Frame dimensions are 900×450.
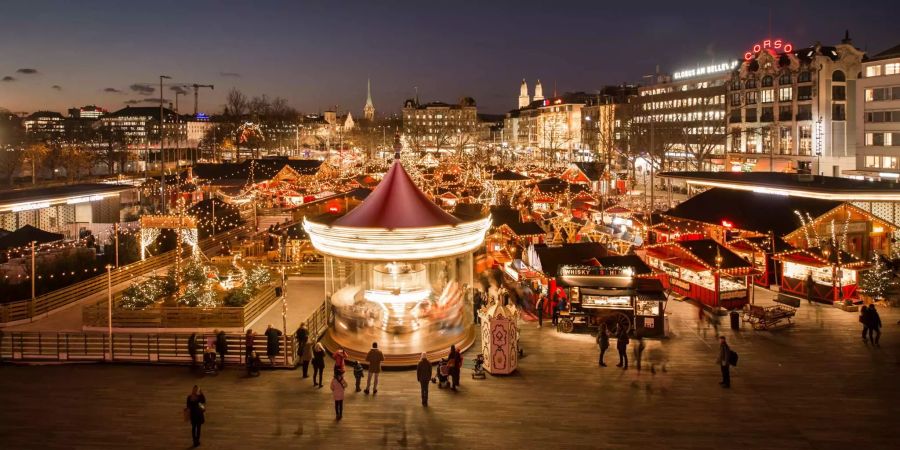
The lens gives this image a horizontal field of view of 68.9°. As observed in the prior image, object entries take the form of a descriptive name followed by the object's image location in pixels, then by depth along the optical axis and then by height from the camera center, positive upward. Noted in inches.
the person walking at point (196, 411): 452.8 -133.7
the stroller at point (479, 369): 591.5 -140.1
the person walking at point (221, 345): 619.2 -120.4
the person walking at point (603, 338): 622.2 -119.3
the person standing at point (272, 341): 619.2 -117.3
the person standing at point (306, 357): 595.5 -127.7
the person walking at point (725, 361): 558.3 -128.6
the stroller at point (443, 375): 570.1 -139.5
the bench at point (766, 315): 741.3 -119.3
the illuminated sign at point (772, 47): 2556.1 +655.3
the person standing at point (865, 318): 684.1 -114.0
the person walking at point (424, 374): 524.7 -127.7
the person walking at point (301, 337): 613.9 -114.8
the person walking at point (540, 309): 767.7 -112.3
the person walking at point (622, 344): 614.9 -123.4
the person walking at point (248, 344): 606.2 -117.3
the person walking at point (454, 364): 565.6 -129.5
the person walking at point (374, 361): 555.2 -123.2
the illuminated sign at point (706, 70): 3336.6 +766.1
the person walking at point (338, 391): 496.7 -133.3
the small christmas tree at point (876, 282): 841.5 -93.8
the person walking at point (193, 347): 614.6 -121.4
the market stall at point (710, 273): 853.2 -83.1
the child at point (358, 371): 565.6 -135.1
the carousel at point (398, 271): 612.7 -57.8
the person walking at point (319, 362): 575.8 -128.3
